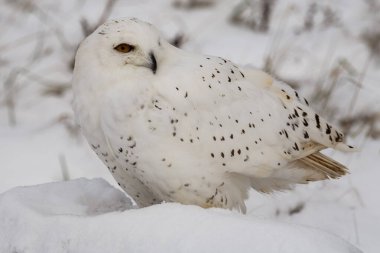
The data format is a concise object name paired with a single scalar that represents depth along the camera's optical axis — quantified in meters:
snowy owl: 6.39
